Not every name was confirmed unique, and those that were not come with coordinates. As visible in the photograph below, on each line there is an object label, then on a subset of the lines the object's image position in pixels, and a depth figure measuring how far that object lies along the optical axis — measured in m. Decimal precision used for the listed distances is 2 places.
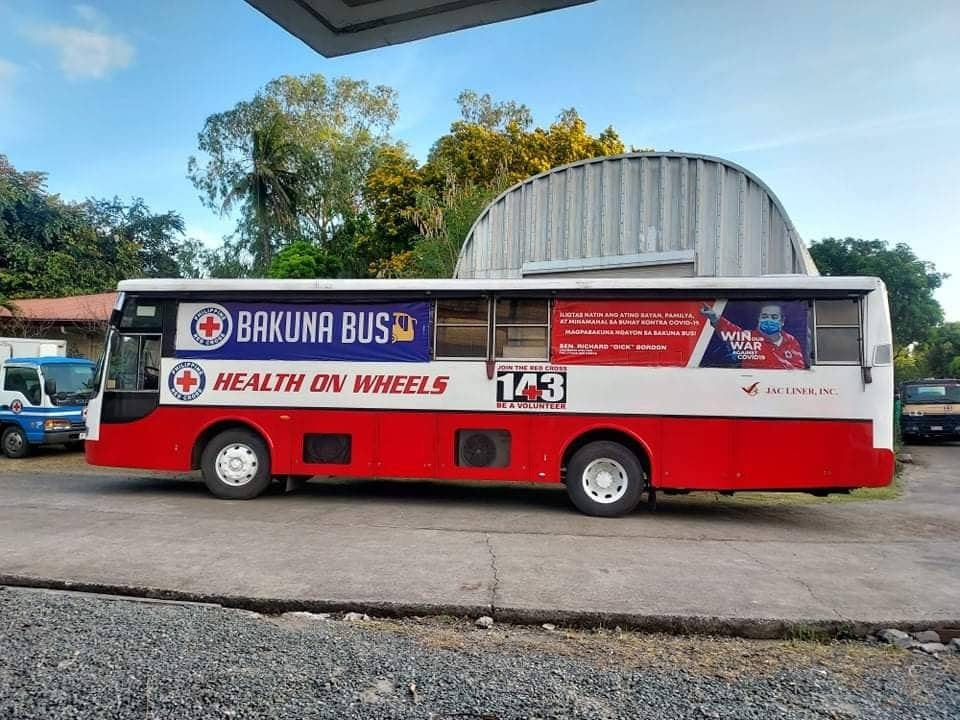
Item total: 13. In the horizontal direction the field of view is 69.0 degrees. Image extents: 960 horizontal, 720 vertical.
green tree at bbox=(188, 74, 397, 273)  33.06
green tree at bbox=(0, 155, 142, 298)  31.66
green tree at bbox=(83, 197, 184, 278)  39.19
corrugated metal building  13.12
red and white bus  8.41
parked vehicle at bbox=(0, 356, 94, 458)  14.09
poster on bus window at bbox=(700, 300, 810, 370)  8.49
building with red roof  23.86
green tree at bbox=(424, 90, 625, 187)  26.36
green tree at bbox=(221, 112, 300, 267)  32.66
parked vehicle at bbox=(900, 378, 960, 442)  22.20
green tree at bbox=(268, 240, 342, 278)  26.91
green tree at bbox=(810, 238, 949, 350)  38.09
